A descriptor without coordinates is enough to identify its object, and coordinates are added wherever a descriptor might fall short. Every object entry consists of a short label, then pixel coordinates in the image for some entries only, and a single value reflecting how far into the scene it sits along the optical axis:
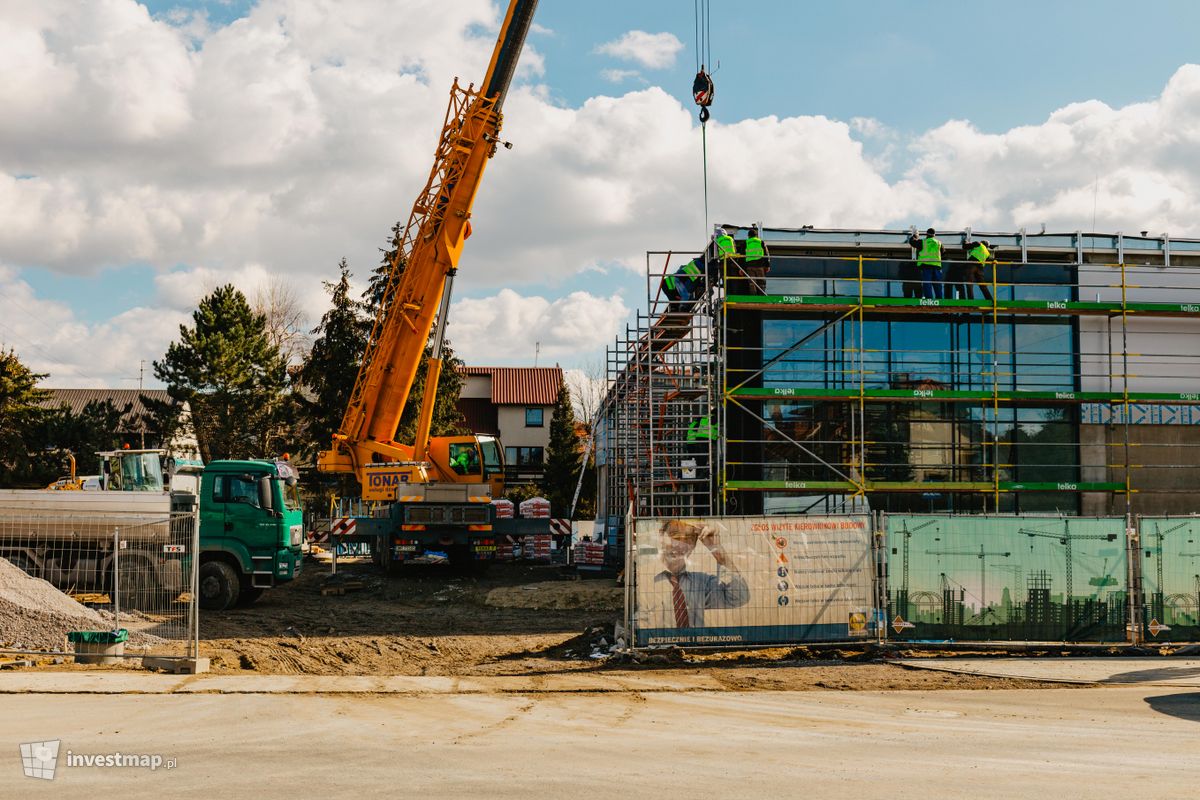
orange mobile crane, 22.72
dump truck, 17.97
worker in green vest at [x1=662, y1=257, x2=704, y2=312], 20.44
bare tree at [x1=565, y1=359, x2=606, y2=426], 69.12
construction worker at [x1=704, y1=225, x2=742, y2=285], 19.14
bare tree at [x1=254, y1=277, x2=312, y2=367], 54.56
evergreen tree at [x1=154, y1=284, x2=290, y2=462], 44.41
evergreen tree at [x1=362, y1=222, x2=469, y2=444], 38.41
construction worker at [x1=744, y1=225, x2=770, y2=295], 19.25
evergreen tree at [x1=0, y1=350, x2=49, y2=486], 41.31
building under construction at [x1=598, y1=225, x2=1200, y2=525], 19.97
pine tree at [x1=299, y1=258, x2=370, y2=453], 40.28
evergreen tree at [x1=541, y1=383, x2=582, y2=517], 51.06
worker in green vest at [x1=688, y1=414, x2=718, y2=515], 19.46
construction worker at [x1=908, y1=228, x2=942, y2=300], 19.31
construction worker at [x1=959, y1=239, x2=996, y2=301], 19.88
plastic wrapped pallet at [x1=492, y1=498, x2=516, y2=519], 29.58
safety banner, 12.63
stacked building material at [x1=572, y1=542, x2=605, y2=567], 25.44
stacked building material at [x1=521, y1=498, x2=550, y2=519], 30.23
